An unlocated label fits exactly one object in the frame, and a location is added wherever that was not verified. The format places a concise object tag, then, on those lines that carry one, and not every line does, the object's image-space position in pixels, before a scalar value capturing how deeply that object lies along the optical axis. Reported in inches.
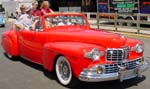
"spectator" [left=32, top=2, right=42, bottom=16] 375.1
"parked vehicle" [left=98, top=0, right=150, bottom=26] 785.6
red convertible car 253.8
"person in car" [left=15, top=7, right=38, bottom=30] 389.7
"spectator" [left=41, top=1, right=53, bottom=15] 373.4
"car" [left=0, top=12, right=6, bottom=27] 980.8
